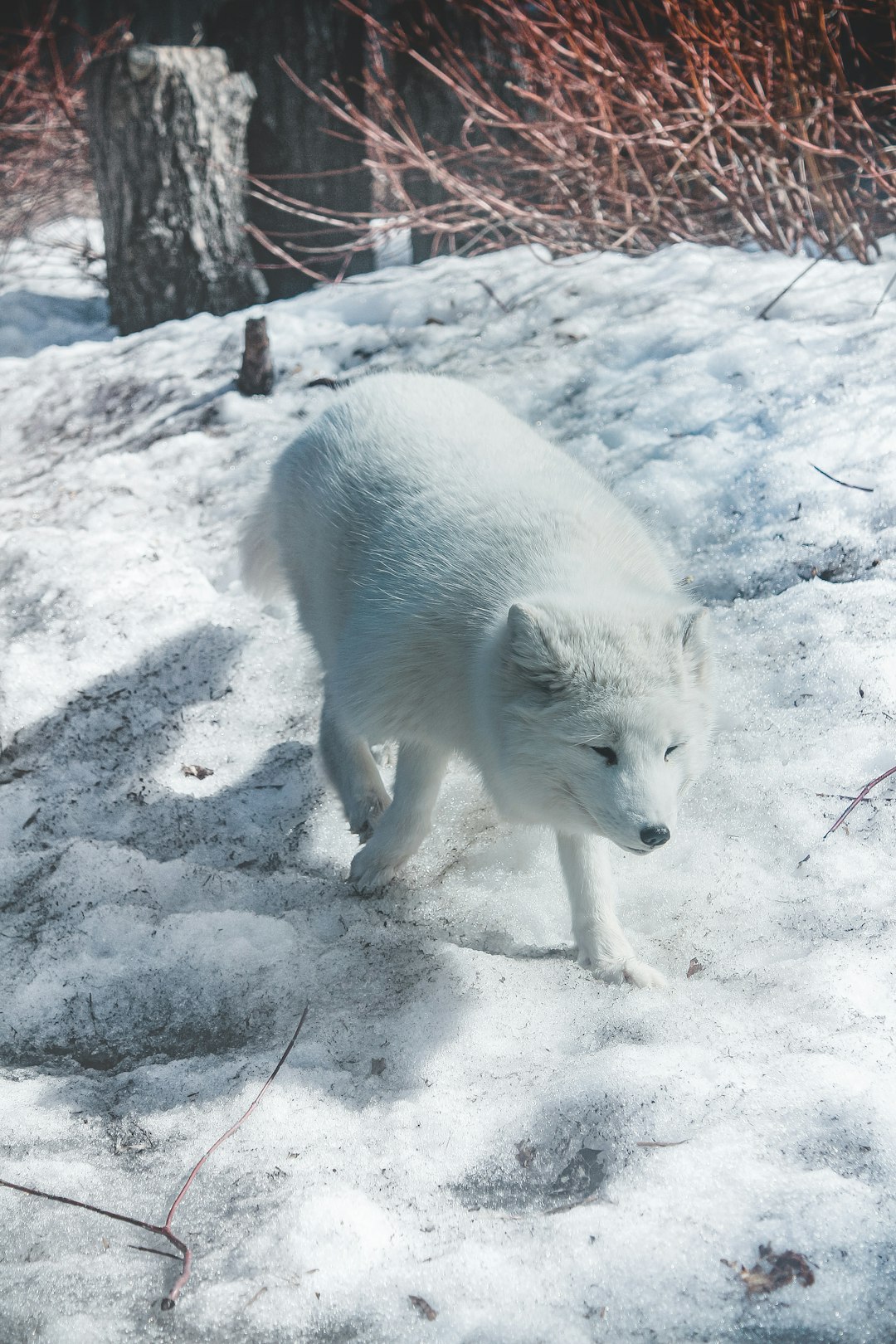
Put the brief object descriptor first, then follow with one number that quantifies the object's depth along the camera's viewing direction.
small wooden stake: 4.47
